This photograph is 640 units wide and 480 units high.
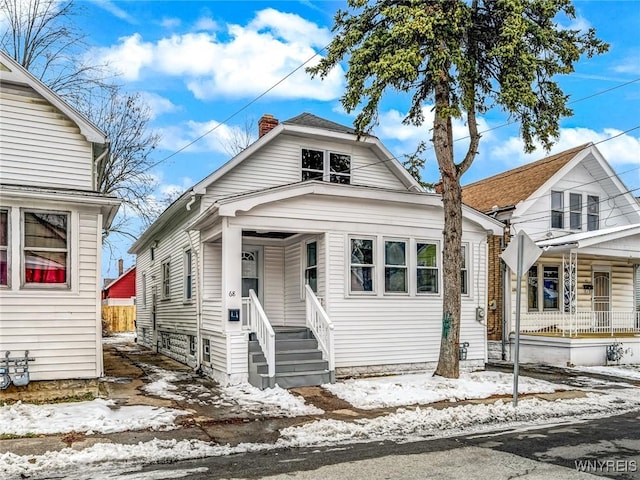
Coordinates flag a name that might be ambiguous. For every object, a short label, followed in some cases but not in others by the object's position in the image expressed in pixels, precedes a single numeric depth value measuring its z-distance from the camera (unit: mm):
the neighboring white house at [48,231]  9031
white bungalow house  10820
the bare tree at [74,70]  22141
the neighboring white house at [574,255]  15688
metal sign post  8508
